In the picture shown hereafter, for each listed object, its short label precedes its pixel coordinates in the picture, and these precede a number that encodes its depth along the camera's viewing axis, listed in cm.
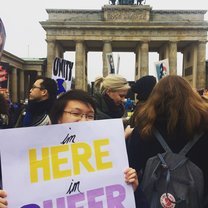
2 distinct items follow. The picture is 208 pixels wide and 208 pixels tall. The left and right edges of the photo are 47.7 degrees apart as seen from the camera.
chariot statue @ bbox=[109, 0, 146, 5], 3276
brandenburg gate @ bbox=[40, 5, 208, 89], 3051
